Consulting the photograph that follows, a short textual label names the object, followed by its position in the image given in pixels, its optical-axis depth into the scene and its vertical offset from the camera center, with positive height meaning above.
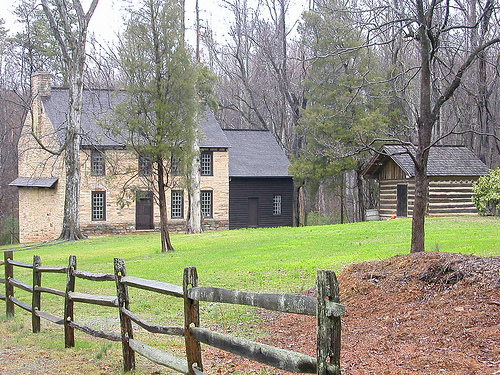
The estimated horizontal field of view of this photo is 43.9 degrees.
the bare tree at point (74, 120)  29.62 +3.58
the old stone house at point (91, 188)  38.69 +0.26
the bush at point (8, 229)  49.03 -2.92
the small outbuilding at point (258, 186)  42.28 +0.37
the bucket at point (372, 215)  36.00 -1.41
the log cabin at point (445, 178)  31.14 +0.62
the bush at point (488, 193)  27.30 -0.14
